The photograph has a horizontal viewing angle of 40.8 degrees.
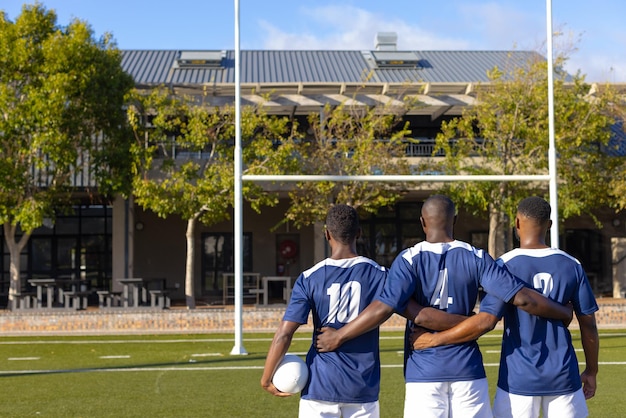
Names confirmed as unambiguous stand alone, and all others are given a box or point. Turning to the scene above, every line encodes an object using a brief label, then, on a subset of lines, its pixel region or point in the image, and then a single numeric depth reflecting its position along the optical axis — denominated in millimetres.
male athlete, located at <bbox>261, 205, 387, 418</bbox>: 4441
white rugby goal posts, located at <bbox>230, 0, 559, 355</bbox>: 14000
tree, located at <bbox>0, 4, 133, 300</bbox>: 20266
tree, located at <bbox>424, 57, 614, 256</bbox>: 22000
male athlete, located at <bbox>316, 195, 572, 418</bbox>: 4387
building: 27750
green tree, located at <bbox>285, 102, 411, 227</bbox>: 22234
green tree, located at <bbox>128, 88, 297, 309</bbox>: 21359
